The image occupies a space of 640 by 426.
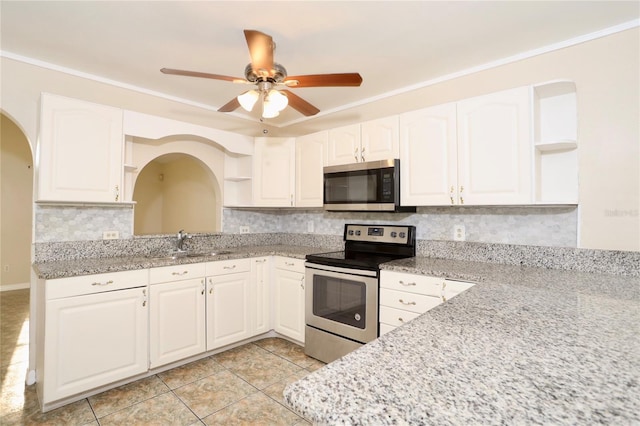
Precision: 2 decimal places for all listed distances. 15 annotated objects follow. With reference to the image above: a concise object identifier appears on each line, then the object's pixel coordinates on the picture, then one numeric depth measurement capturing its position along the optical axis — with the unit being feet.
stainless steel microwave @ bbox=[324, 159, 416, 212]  8.36
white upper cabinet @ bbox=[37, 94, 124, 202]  7.14
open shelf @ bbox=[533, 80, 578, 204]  6.59
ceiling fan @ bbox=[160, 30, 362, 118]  5.83
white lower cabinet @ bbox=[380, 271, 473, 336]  6.59
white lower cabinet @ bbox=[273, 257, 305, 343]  9.61
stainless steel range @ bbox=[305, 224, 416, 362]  7.69
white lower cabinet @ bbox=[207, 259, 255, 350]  8.93
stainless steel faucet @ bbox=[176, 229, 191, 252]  9.61
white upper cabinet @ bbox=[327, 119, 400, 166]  8.57
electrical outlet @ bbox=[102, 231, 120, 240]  8.70
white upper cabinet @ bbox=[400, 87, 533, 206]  6.59
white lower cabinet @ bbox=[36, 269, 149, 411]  6.48
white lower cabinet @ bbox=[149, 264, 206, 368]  7.89
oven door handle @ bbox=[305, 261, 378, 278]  7.62
